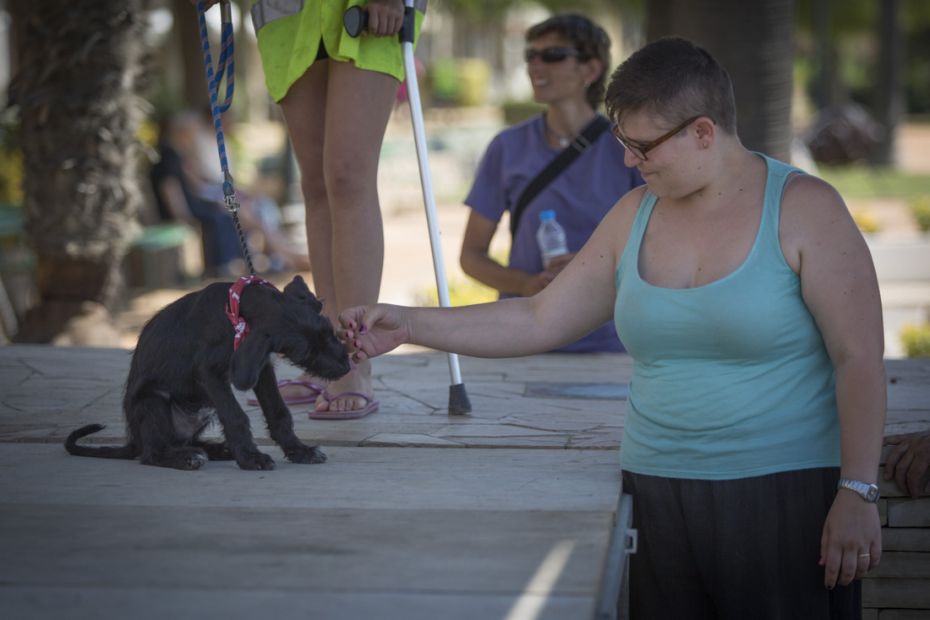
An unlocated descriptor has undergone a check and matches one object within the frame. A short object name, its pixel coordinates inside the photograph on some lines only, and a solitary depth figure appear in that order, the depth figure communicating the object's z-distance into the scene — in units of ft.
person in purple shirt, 17.52
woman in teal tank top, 9.64
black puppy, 10.33
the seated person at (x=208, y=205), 43.55
